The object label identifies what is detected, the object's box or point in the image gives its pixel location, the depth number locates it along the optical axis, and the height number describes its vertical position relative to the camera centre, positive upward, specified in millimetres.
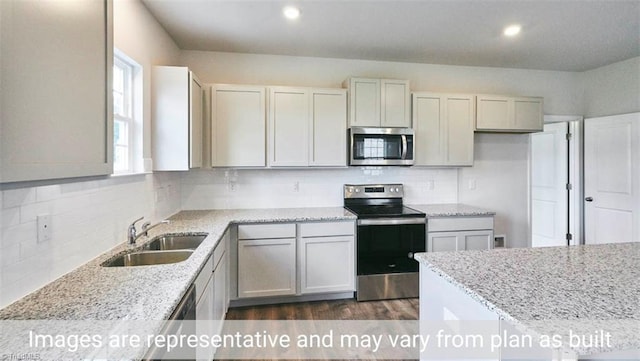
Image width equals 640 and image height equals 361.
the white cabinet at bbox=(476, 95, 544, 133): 3463 +777
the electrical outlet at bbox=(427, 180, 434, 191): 3732 -27
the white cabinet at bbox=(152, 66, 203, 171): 2520 +535
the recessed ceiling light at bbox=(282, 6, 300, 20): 2432 +1376
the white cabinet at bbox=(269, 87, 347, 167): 3111 +565
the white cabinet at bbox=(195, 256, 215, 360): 1592 -694
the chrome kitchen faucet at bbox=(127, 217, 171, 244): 1956 -334
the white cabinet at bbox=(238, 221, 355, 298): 2844 -730
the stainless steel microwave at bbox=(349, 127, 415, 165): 3188 +380
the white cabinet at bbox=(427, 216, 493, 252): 3135 -535
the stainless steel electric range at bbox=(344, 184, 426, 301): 3016 -702
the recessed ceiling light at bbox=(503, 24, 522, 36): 2741 +1391
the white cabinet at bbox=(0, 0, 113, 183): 702 +253
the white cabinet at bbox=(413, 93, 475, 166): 3361 +594
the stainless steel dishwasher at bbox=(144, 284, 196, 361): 992 -553
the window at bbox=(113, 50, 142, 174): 2125 +498
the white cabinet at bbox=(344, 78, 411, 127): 3203 +838
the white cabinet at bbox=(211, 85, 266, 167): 3018 +556
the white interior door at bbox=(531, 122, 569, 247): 4211 -59
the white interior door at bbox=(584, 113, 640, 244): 3480 +33
